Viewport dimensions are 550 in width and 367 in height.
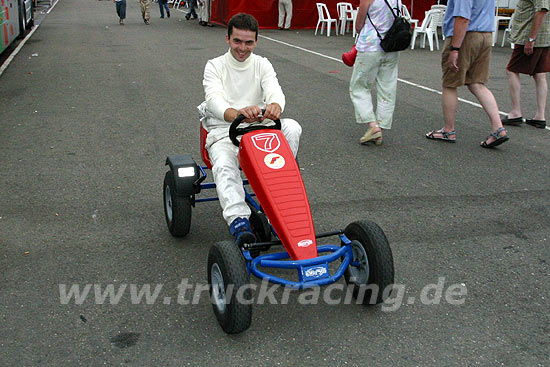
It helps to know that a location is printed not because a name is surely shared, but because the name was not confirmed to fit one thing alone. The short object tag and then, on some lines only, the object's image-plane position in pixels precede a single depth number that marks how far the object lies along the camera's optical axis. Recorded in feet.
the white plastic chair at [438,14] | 53.21
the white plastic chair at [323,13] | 63.03
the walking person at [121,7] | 68.54
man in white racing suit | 11.16
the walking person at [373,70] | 19.65
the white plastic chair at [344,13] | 65.16
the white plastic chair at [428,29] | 52.44
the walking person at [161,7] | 82.28
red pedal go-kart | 9.21
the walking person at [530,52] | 21.84
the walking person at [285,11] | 67.36
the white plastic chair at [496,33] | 53.46
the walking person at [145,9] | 69.97
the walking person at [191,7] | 79.10
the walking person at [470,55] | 19.40
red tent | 67.15
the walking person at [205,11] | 70.49
